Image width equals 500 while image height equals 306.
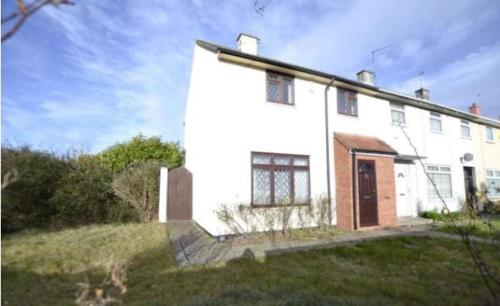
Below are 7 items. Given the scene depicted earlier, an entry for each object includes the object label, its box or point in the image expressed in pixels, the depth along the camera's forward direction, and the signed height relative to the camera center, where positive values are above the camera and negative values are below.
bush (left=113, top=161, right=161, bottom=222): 13.48 +0.15
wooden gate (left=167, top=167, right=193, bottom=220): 14.59 -0.19
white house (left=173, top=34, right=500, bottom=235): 10.91 +1.96
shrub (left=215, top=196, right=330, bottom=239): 10.51 -0.95
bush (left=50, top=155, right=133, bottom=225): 12.43 -0.26
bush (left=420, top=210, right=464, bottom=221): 15.09 -1.20
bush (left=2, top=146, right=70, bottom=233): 10.98 +0.13
